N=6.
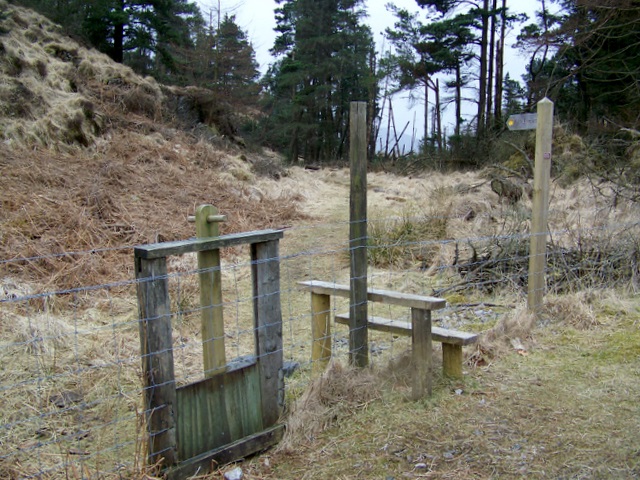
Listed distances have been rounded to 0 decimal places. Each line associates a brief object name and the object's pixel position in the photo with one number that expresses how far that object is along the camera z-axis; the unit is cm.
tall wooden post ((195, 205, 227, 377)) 306
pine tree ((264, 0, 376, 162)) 3325
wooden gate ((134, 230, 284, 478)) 266
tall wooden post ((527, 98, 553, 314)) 514
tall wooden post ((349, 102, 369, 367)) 363
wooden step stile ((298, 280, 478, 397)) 360
